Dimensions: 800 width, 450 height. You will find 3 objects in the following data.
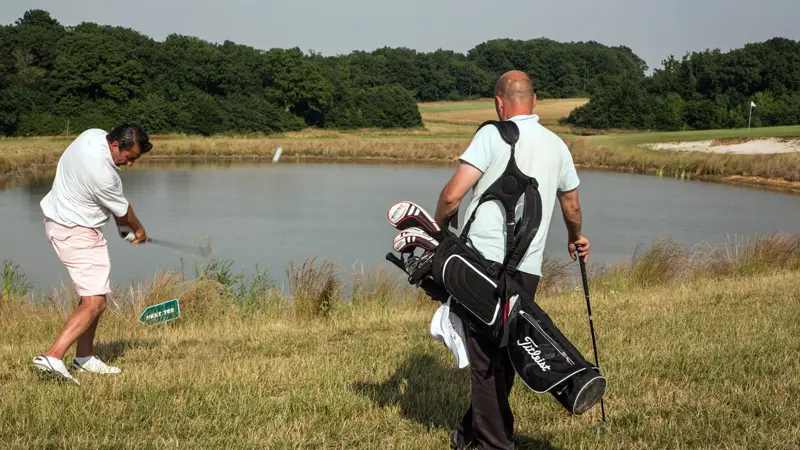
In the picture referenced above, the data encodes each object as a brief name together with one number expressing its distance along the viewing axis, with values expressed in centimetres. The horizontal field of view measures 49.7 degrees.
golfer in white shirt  558
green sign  768
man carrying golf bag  389
